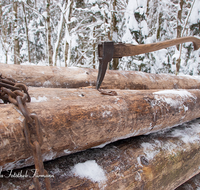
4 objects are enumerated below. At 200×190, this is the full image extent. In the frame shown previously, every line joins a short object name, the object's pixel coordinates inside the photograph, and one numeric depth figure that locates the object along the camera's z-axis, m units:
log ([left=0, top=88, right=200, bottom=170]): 0.83
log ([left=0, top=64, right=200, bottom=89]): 2.12
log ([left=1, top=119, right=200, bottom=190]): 1.03
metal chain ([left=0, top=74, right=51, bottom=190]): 0.71
